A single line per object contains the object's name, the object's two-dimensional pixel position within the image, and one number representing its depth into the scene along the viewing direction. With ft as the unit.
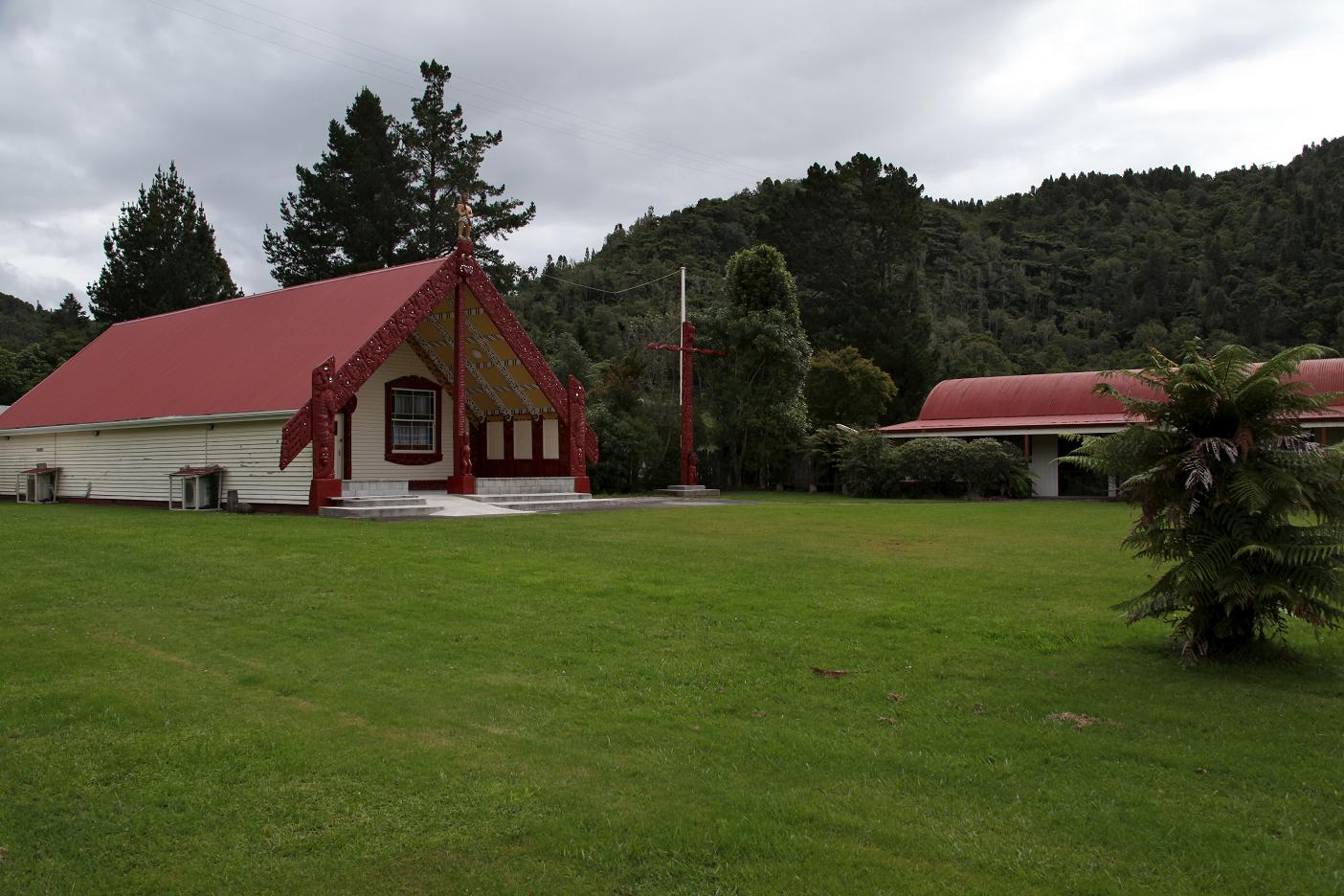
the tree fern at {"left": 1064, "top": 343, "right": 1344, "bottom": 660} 20.95
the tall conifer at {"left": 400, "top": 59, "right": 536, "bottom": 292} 142.00
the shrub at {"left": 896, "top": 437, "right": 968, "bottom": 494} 95.66
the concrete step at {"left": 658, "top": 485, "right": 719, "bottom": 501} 95.40
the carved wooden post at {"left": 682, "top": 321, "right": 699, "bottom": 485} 99.86
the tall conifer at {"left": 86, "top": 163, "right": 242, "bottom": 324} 147.43
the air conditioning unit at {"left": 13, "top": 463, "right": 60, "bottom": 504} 78.38
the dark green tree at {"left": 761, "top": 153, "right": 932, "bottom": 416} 153.89
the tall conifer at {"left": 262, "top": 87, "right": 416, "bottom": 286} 137.69
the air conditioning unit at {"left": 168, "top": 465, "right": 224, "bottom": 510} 64.64
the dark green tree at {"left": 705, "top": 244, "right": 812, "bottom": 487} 108.37
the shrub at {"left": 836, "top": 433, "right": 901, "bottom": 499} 100.68
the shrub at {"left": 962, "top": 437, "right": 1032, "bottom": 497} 94.68
